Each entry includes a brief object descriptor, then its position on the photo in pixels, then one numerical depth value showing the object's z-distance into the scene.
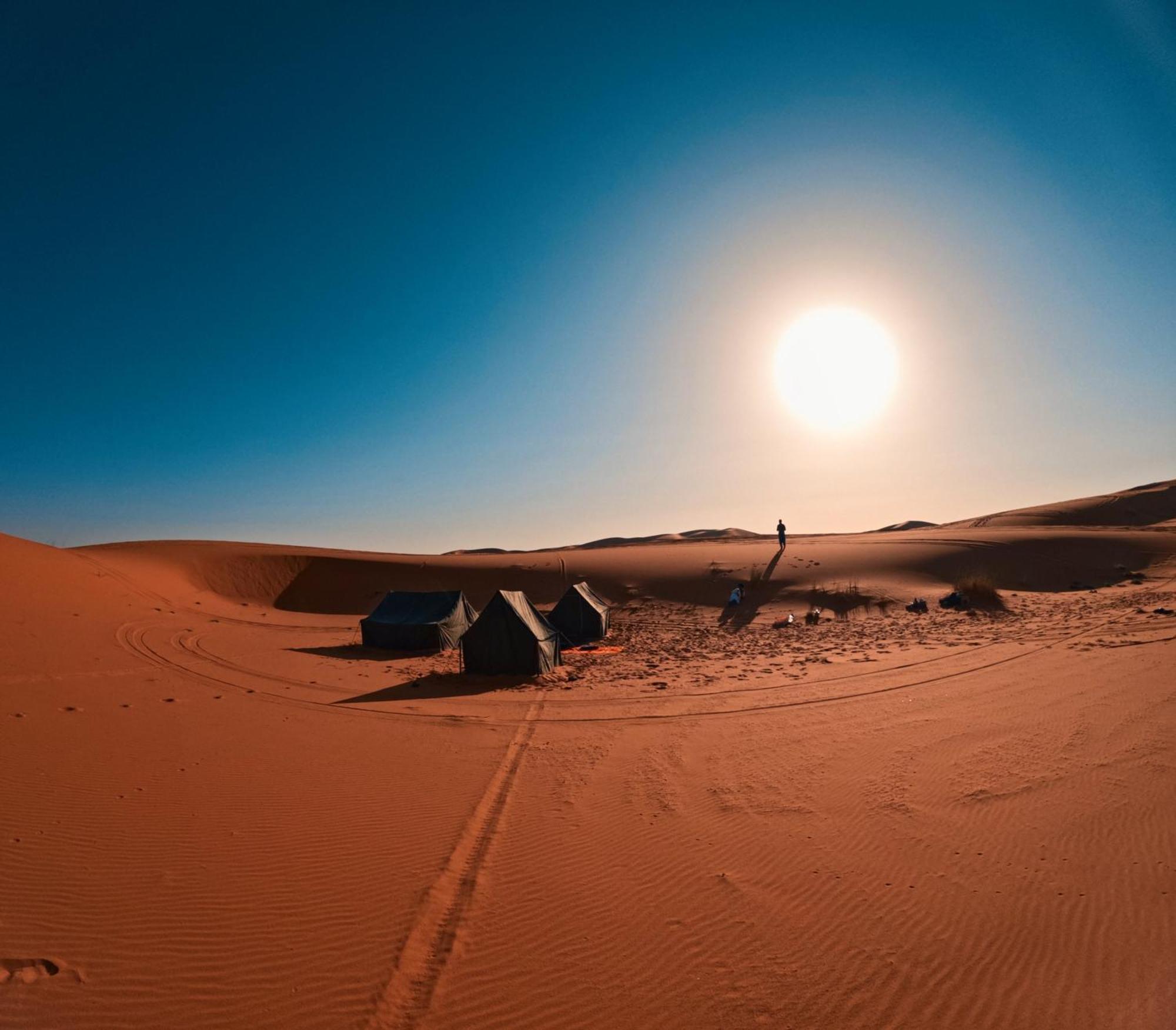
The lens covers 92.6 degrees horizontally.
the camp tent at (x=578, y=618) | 19.52
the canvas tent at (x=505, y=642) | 14.63
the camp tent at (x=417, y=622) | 18.28
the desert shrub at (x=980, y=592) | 21.03
